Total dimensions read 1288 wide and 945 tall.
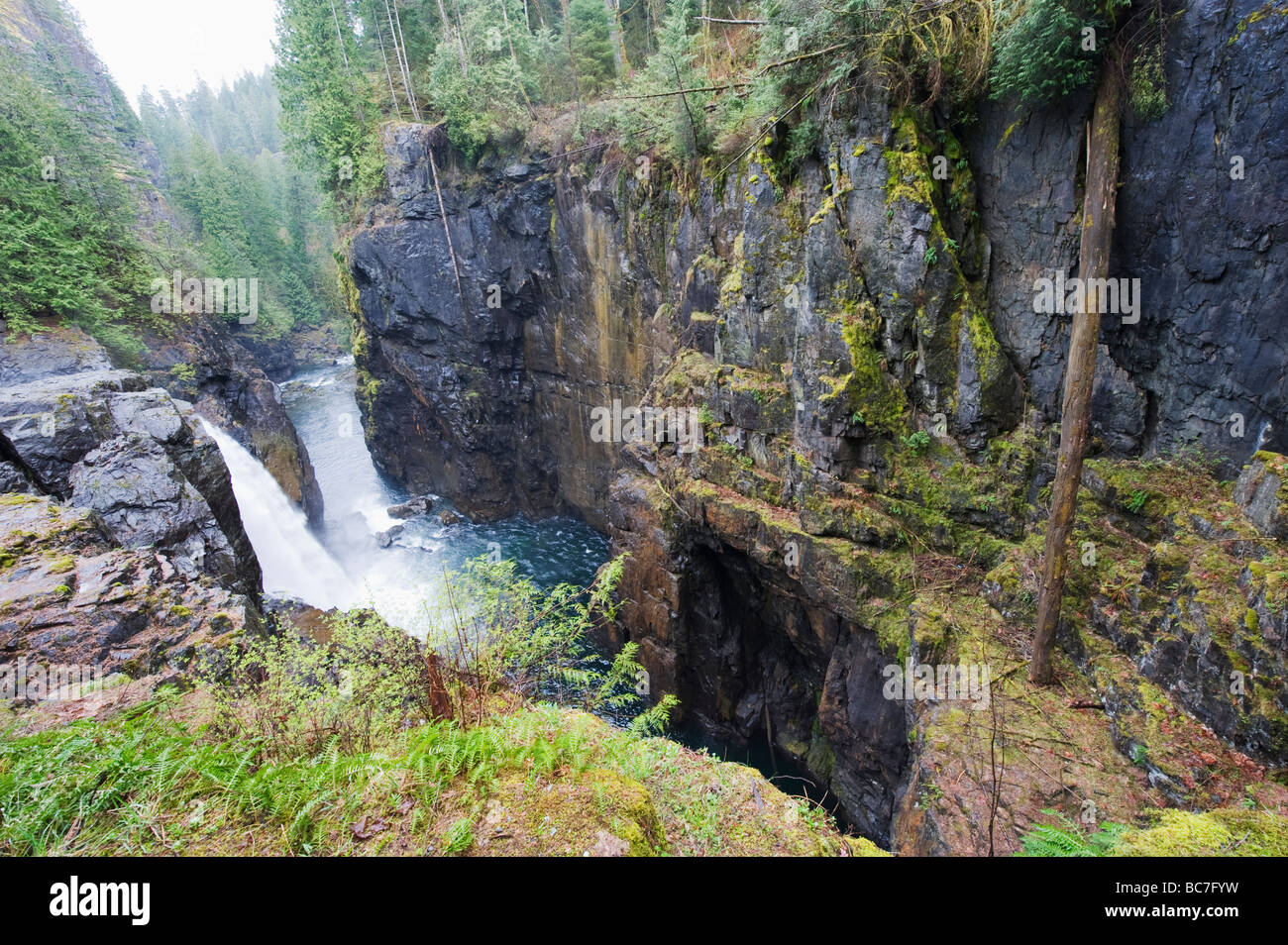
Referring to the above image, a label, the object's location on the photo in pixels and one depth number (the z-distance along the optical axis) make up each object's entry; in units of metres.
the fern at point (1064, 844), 4.20
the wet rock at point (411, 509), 26.83
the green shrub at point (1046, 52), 7.91
